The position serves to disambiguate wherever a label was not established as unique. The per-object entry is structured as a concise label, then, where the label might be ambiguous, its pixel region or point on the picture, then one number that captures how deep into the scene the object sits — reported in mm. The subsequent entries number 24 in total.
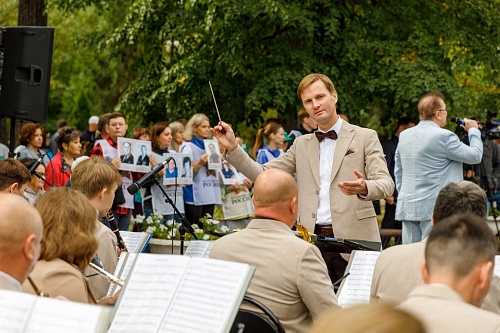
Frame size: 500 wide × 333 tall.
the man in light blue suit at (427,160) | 9914
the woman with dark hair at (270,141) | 13062
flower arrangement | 10488
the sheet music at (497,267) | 4738
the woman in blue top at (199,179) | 12281
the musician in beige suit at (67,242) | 4324
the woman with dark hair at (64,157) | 11125
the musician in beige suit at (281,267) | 4602
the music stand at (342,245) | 5825
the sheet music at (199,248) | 5629
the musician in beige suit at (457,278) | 3012
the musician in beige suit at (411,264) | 4562
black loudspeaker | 9961
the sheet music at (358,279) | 5137
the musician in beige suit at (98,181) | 6195
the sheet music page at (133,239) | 6125
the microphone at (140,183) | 8195
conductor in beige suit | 6938
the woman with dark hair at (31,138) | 11969
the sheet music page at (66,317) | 3039
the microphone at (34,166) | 9258
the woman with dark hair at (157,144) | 11966
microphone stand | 8466
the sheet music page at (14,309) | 3172
